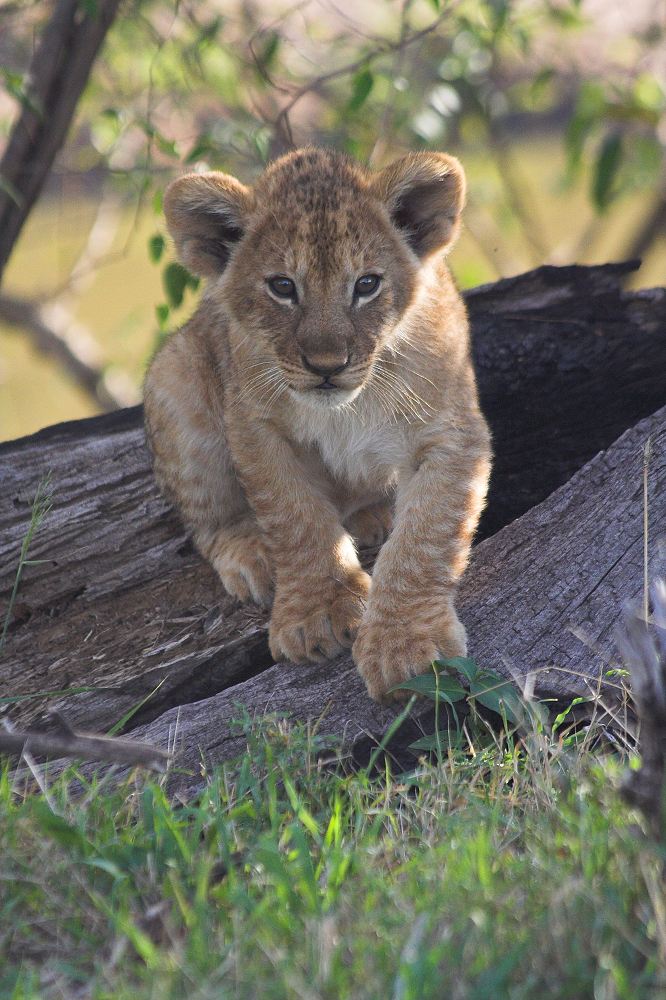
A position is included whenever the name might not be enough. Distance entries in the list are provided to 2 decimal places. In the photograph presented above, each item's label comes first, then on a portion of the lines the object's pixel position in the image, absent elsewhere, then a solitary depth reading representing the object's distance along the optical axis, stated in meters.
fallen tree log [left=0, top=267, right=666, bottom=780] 6.57
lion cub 6.67
